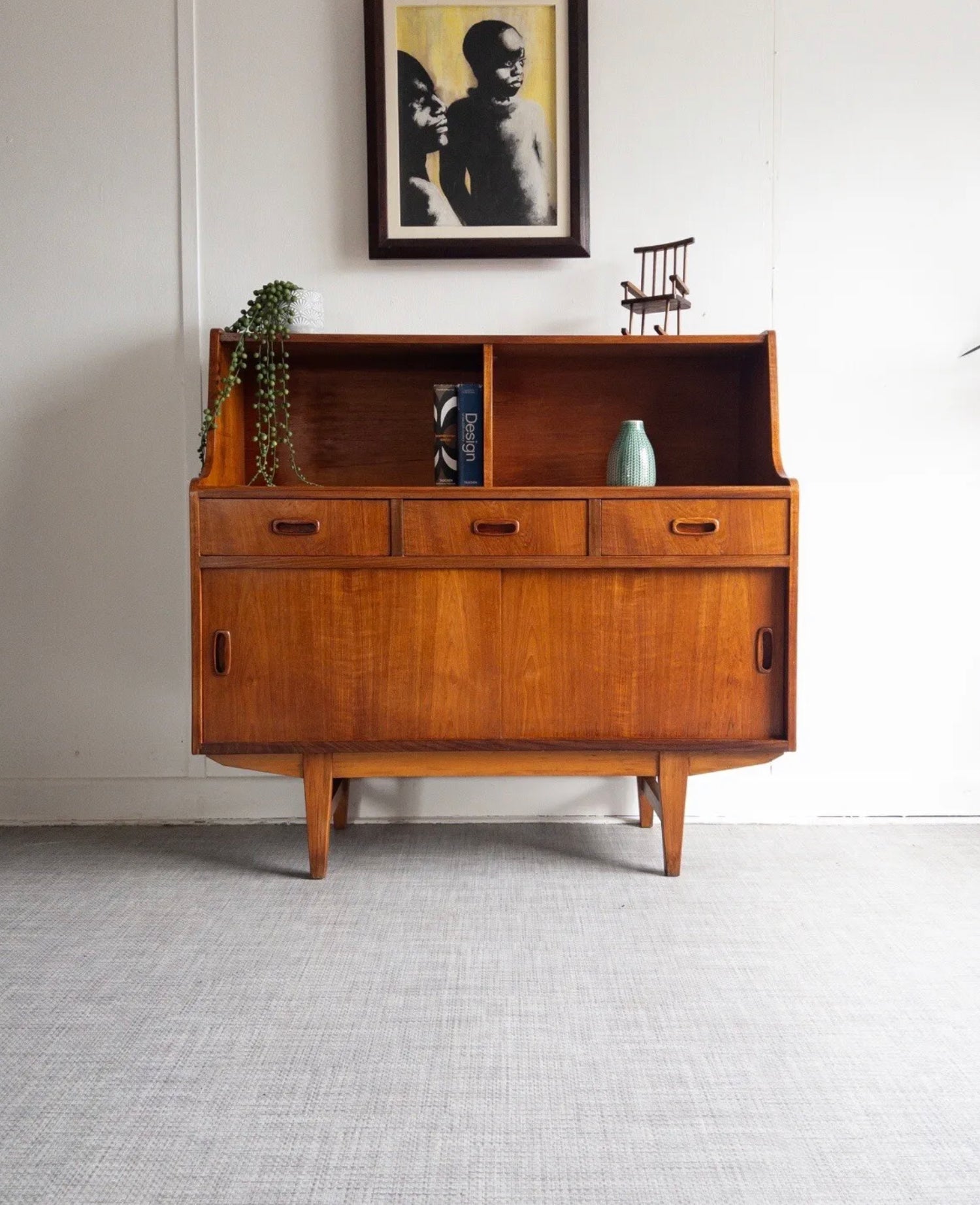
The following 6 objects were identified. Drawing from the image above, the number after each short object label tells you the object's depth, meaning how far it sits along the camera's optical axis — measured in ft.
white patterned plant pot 7.55
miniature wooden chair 7.61
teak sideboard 6.92
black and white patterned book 7.59
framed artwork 8.07
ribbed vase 7.32
